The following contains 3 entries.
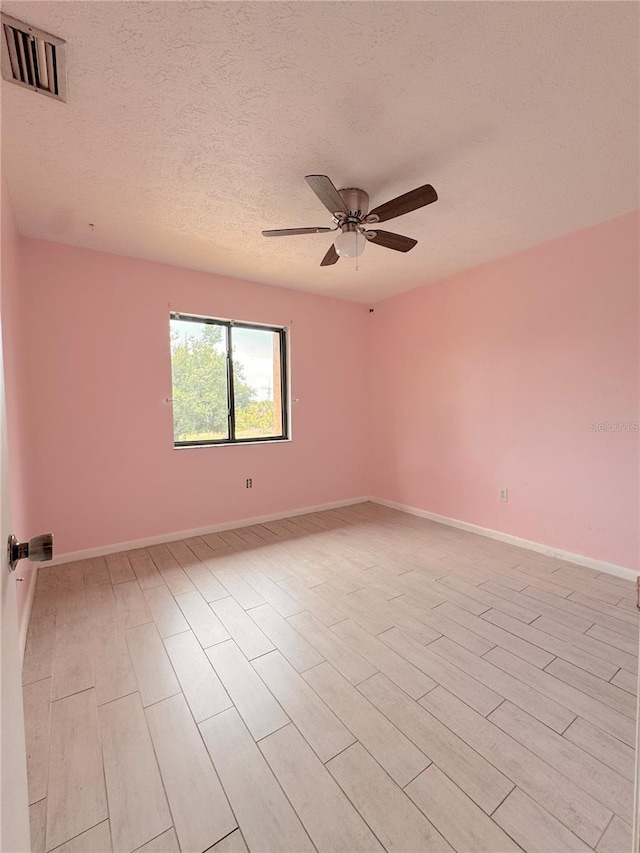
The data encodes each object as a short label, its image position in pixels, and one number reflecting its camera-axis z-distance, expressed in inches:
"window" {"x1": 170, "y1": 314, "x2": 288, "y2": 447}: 142.2
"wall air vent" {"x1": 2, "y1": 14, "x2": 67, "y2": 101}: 49.8
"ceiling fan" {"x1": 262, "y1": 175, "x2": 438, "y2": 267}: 70.9
